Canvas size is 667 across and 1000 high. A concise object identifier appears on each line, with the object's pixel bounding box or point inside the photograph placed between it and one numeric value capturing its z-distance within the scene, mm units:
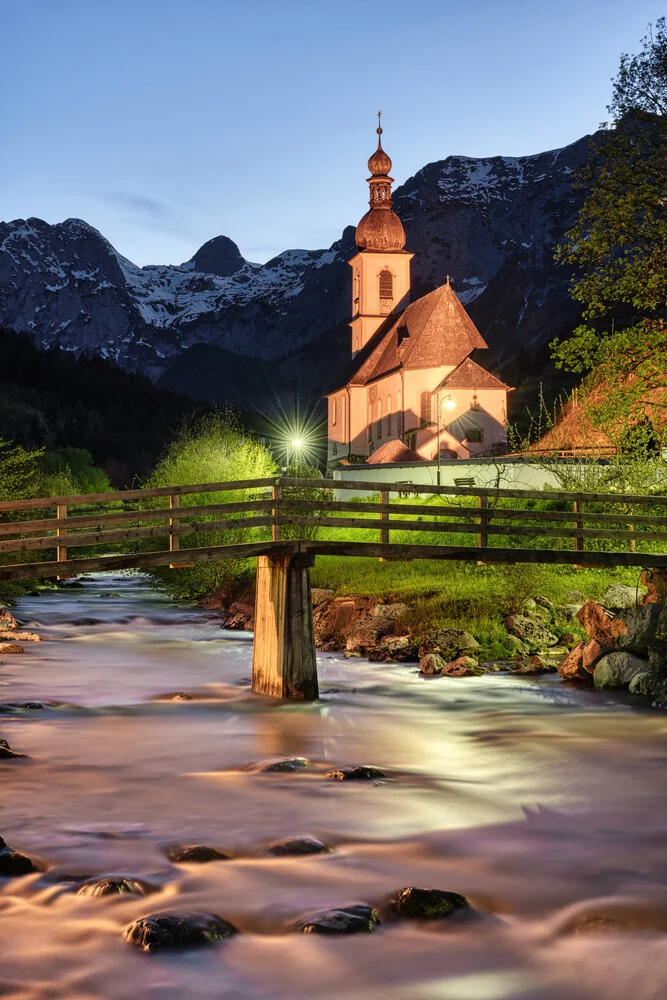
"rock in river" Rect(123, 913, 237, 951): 8537
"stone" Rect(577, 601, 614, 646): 22297
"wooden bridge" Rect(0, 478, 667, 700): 17241
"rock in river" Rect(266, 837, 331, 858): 11227
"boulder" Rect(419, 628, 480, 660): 23984
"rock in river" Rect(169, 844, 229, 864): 10820
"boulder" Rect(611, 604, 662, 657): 20531
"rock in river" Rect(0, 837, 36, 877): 10164
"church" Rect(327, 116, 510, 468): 75062
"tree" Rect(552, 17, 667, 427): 22141
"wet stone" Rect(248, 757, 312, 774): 15062
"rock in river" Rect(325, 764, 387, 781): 14344
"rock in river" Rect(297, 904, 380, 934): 8984
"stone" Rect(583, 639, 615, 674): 21438
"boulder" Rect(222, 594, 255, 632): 32188
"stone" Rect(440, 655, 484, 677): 22609
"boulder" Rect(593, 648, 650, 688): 20578
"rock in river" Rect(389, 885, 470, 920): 9266
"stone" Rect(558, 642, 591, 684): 21606
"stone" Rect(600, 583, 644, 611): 25062
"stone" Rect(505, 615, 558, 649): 24688
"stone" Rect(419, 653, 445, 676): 22859
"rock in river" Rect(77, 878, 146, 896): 9672
